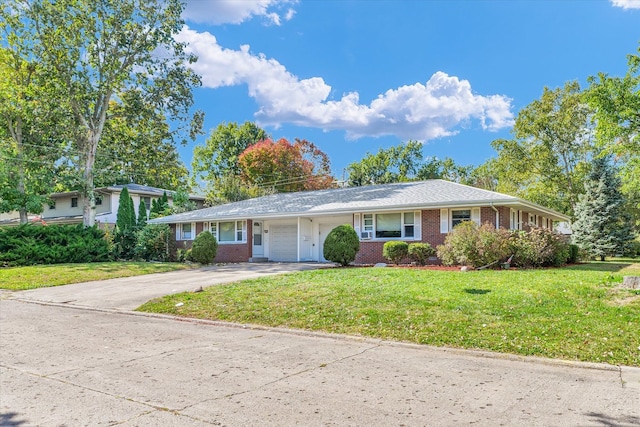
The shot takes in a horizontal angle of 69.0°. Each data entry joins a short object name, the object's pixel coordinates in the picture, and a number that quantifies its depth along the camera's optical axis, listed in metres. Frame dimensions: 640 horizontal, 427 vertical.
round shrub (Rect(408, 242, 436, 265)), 18.17
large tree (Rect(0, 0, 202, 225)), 27.30
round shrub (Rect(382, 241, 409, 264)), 18.55
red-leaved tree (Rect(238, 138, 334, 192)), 46.62
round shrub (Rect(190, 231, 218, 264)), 22.39
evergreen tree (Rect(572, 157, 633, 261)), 27.61
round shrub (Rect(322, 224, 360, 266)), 17.88
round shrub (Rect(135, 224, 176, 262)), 27.23
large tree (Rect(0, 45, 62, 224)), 28.03
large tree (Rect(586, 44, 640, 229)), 20.84
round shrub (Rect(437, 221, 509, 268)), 15.43
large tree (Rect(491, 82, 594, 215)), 34.06
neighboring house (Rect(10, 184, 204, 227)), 36.97
